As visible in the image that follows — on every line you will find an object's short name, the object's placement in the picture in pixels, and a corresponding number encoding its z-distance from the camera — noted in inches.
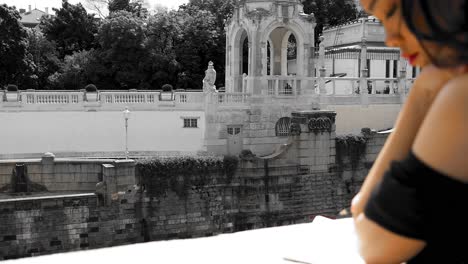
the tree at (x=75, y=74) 1553.9
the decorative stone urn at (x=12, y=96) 952.4
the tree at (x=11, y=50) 1534.2
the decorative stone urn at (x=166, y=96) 992.2
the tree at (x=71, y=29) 1806.1
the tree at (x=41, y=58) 1636.3
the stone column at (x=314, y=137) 923.4
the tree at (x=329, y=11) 1935.8
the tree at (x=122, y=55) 1485.0
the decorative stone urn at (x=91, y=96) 976.9
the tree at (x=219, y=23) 1583.4
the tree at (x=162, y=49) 1489.9
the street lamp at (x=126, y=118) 901.9
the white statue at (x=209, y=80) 957.2
